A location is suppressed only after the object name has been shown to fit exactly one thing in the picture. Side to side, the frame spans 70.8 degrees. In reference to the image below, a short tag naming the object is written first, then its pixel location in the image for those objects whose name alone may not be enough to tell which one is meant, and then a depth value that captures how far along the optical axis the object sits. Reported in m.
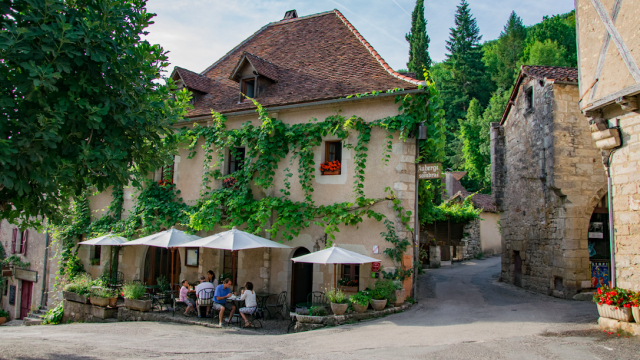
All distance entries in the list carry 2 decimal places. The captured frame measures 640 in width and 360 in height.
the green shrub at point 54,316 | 13.55
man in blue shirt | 10.52
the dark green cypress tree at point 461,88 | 39.25
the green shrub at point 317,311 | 9.46
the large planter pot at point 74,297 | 12.82
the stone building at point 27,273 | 17.98
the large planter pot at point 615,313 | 7.83
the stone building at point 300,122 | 11.37
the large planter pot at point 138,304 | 11.48
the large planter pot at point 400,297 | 10.45
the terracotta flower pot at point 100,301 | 12.17
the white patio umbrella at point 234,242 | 10.41
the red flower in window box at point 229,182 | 13.17
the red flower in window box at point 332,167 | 11.91
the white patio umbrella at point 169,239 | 11.55
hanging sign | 10.89
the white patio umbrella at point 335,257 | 9.58
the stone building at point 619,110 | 8.02
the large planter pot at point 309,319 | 9.32
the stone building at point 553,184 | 12.65
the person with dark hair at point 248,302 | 9.96
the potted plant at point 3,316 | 20.38
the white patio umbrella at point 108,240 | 13.41
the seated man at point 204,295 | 10.95
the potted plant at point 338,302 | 9.44
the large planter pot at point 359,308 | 9.66
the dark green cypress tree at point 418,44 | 36.47
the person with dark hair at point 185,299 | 11.27
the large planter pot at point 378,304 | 9.95
